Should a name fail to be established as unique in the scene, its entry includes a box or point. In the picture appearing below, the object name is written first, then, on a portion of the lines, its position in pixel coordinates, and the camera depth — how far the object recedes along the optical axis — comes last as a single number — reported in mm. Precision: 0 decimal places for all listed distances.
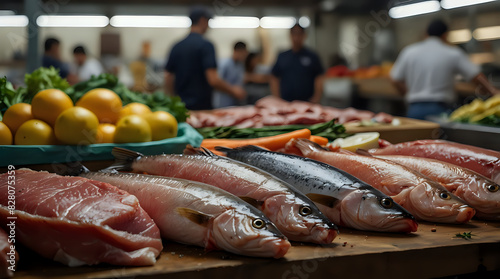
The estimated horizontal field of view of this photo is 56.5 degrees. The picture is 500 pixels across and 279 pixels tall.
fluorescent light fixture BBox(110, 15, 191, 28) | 11258
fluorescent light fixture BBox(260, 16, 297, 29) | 12352
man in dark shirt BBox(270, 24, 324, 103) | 7156
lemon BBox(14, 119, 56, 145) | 2342
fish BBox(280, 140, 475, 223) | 1912
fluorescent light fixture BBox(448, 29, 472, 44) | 9741
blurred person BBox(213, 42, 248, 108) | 8805
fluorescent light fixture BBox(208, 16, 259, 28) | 12133
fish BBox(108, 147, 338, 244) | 1680
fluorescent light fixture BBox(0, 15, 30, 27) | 11013
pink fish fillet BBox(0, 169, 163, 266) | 1524
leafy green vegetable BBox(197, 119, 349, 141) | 3283
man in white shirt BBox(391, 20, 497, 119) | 5879
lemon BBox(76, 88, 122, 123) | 2566
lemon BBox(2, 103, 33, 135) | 2410
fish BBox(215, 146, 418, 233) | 1803
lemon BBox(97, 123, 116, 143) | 2483
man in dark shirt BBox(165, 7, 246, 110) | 5770
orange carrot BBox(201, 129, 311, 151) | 2918
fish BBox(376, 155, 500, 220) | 1997
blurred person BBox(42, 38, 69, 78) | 7512
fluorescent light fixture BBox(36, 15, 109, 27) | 11164
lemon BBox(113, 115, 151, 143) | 2463
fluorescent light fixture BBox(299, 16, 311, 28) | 12711
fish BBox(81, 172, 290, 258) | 1544
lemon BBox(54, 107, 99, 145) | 2312
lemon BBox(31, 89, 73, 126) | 2367
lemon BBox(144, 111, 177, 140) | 2590
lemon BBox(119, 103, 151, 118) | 2703
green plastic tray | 2299
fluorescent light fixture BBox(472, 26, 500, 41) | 8898
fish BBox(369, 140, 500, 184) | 2314
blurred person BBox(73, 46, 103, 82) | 9586
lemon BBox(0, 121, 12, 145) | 2314
